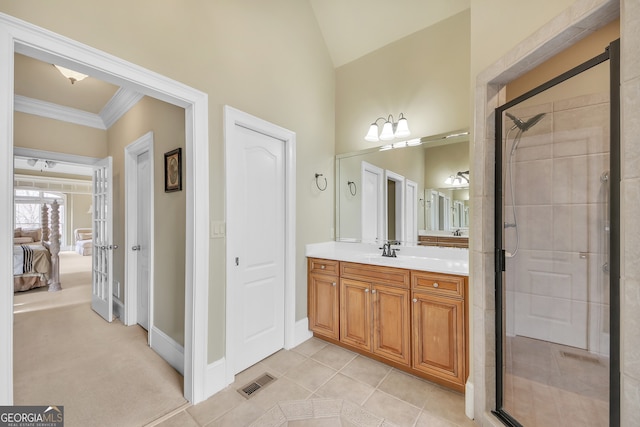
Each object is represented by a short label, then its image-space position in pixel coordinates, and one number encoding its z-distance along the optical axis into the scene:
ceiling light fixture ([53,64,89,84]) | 2.44
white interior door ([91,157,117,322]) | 3.29
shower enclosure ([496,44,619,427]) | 1.38
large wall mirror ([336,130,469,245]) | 2.42
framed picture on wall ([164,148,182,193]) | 2.25
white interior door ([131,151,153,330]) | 2.92
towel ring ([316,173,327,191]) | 2.95
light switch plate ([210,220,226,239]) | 1.94
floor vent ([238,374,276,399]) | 1.93
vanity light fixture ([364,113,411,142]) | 2.64
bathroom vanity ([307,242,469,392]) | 1.89
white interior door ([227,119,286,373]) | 2.10
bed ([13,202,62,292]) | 4.62
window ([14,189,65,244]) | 8.25
